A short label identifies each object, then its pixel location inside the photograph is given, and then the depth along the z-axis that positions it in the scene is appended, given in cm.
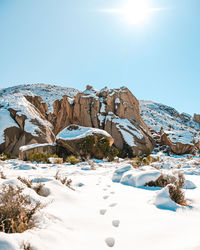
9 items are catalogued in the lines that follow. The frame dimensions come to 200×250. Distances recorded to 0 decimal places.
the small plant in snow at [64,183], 311
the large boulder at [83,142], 1160
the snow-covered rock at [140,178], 343
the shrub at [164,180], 333
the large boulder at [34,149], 1141
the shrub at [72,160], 826
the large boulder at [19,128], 1867
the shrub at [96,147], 1151
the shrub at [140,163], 625
